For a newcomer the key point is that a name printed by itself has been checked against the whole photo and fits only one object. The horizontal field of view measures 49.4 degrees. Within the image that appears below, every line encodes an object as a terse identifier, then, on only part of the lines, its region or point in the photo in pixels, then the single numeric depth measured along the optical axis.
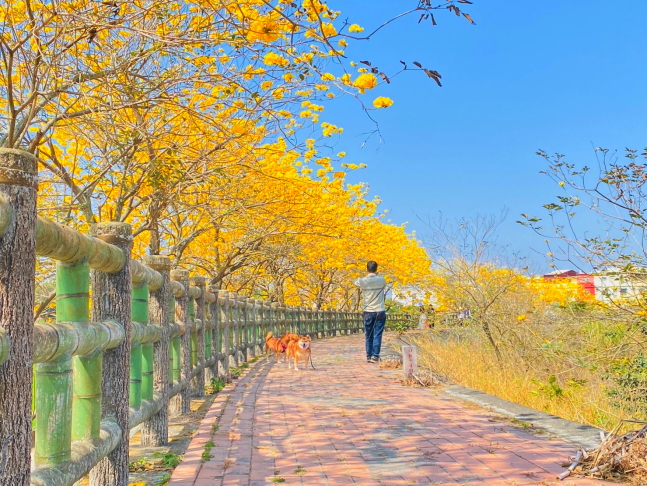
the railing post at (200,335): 8.59
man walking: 13.23
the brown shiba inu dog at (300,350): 12.83
